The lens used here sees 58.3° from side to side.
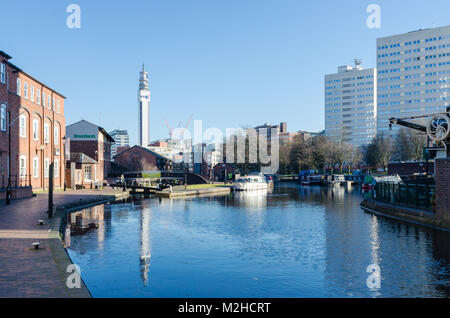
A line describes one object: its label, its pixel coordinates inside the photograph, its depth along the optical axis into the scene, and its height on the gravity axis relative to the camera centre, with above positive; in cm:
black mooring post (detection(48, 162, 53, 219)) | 2255 -171
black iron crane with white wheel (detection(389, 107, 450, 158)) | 2357 +206
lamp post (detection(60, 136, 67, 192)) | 5241 +154
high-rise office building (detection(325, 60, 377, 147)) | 19238 +2669
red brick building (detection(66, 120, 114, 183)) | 6844 +417
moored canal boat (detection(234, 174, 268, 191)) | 6600 -345
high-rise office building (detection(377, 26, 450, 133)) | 15012 +3447
